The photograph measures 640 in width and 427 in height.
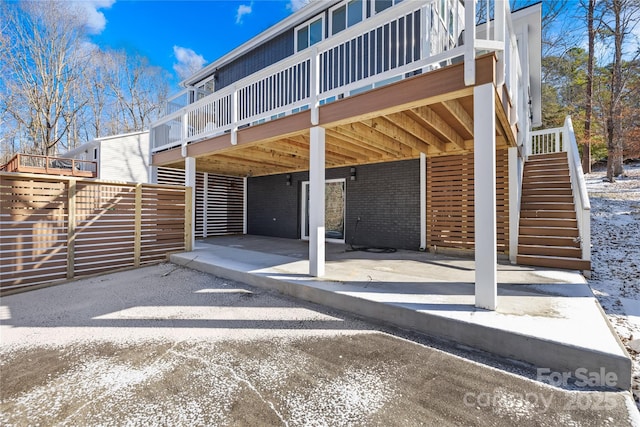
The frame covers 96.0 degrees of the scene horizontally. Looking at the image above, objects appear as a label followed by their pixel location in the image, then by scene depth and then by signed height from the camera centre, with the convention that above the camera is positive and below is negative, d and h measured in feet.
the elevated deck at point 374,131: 11.11 +4.96
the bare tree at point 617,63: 35.76 +20.18
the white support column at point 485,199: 9.43 +0.60
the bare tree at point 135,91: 61.77 +27.66
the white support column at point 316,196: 14.03 +1.04
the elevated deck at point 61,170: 36.83 +6.59
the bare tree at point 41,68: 45.72 +25.23
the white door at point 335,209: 27.71 +0.78
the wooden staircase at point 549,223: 16.08 -0.37
